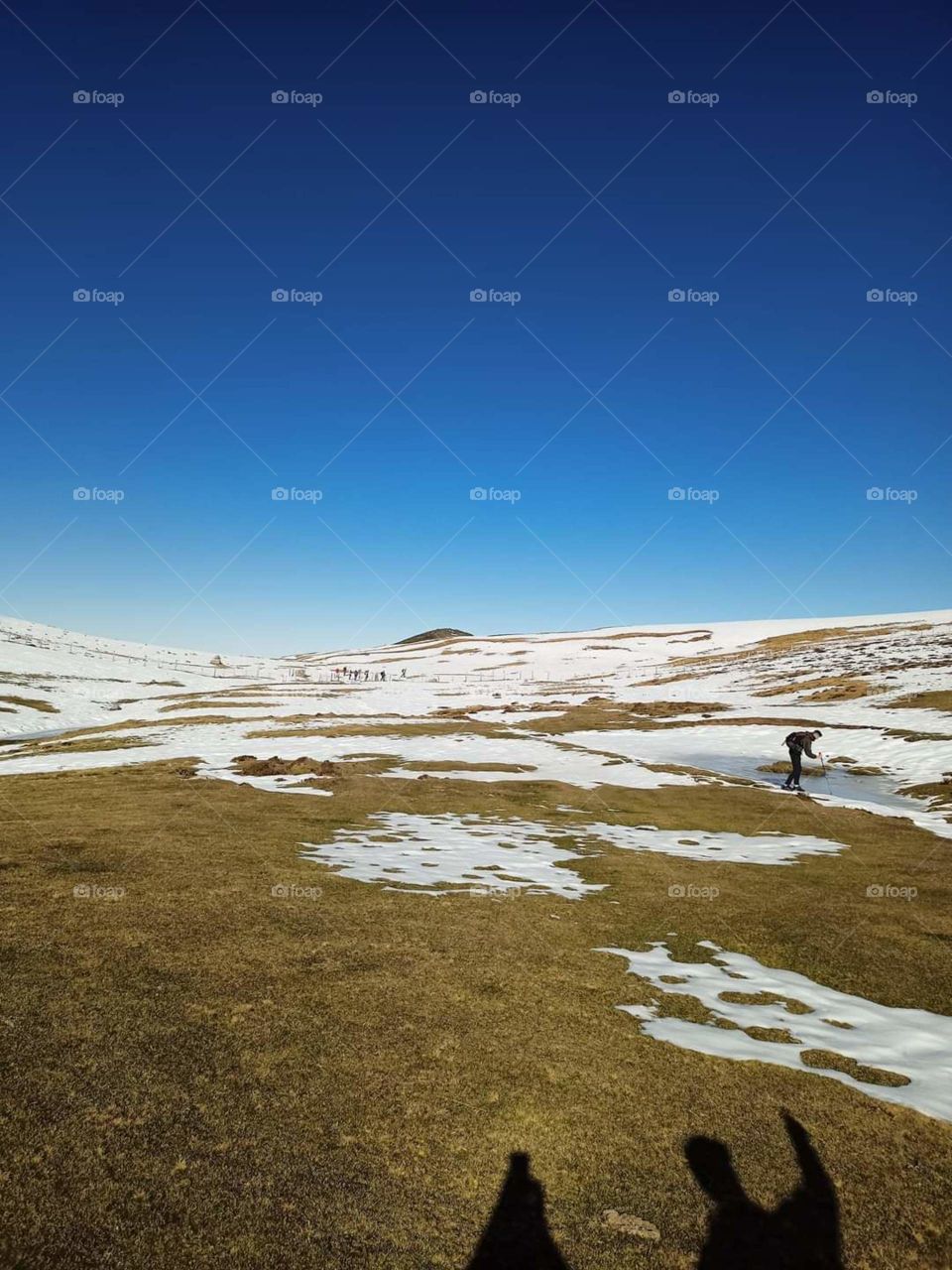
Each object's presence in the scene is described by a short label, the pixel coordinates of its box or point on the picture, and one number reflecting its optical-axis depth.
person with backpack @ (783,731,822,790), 31.12
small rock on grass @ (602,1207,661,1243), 5.43
